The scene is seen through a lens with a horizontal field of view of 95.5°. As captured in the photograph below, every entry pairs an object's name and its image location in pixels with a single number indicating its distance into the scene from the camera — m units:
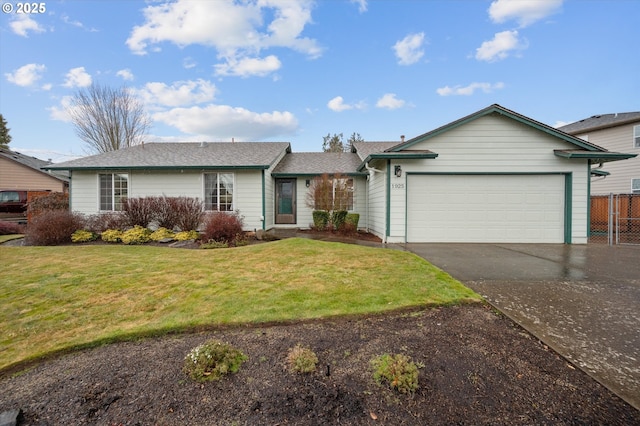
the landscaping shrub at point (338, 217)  11.87
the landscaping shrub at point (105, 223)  10.38
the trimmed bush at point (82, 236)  9.53
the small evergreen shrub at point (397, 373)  2.14
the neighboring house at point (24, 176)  22.34
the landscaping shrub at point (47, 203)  12.17
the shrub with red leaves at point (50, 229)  9.30
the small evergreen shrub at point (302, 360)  2.37
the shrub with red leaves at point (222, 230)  9.33
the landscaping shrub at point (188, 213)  10.66
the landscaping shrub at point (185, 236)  9.89
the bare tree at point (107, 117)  21.75
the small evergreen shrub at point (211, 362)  2.29
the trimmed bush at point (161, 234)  9.86
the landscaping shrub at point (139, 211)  10.42
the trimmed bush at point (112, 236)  9.73
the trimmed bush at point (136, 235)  9.53
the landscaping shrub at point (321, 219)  12.11
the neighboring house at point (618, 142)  15.02
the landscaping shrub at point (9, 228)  12.88
